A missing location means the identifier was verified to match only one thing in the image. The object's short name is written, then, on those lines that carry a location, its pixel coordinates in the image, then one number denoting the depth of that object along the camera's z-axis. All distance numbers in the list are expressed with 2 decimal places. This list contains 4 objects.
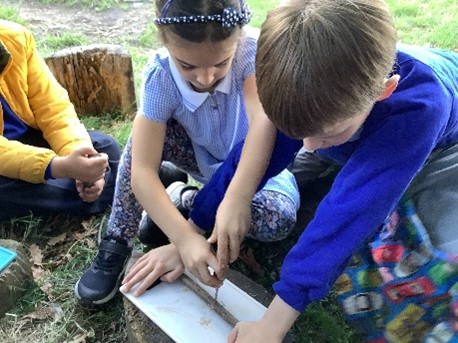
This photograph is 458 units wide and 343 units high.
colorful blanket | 1.36
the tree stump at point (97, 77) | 2.42
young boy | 0.95
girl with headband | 1.37
